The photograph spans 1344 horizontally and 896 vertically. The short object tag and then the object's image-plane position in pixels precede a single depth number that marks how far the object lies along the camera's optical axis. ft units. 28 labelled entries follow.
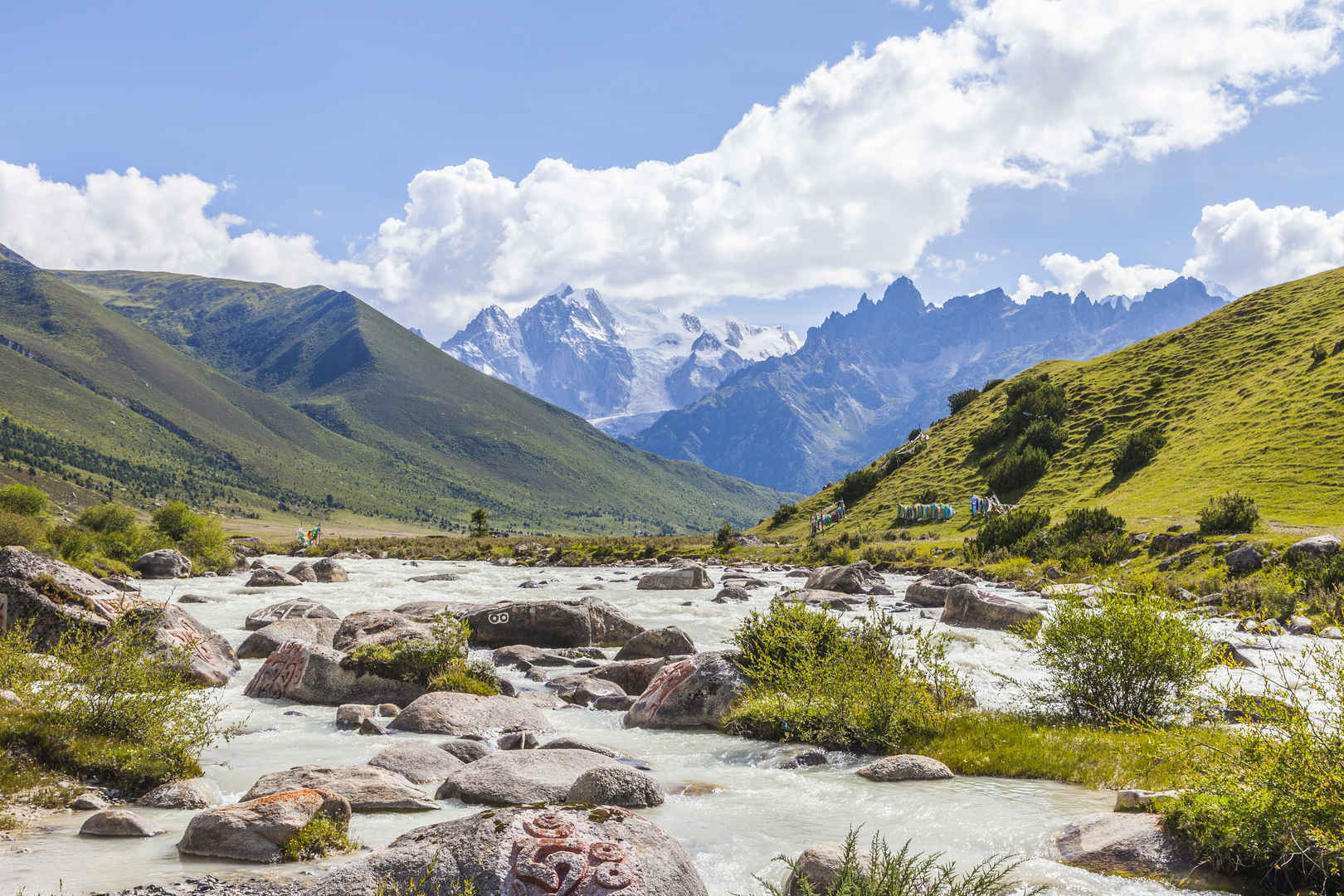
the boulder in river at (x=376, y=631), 68.90
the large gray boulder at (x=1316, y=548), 97.86
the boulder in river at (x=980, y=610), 91.76
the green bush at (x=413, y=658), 65.57
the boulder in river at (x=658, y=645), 81.97
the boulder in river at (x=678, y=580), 165.37
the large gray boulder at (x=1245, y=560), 106.22
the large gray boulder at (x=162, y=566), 176.45
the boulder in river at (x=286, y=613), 99.55
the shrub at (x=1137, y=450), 217.56
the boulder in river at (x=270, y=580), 162.71
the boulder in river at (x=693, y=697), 56.03
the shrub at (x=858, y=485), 339.57
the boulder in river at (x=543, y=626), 92.53
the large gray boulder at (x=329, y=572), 183.73
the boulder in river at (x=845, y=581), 137.69
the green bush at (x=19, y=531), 146.30
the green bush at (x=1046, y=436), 265.95
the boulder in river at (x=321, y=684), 63.93
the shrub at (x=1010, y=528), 175.42
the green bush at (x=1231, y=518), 125.90
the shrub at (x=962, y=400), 407.17
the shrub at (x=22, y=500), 192.34
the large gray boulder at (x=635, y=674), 70.59
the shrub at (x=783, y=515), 374.26
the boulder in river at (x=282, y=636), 81.20
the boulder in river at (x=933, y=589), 122.93
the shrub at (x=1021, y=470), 253.65
